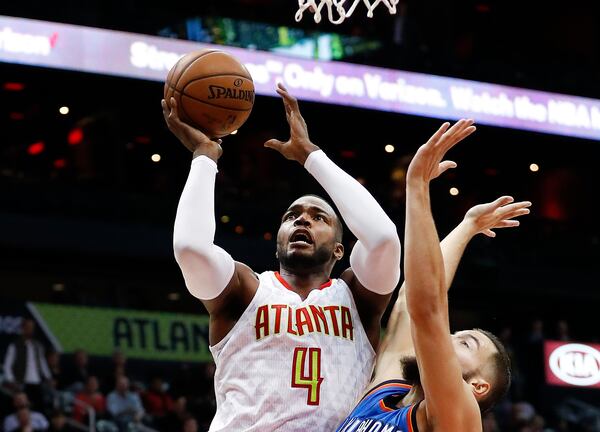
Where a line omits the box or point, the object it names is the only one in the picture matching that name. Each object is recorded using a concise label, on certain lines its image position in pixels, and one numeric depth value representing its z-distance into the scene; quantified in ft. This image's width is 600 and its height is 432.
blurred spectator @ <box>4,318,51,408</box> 37.22
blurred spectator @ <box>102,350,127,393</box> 39.04
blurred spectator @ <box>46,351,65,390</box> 38.42
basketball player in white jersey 12.95
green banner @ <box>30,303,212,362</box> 42.86
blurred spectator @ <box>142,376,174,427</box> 39.14
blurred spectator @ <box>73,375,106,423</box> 36.58
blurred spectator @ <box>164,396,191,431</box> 37.40
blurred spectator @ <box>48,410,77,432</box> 35.23
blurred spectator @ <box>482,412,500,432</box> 41.37
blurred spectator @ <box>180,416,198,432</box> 36.70
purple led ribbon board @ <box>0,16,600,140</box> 42.91
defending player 11.47
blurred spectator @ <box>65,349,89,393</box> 38.68
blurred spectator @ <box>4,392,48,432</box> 34.58
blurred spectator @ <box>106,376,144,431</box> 36.94
